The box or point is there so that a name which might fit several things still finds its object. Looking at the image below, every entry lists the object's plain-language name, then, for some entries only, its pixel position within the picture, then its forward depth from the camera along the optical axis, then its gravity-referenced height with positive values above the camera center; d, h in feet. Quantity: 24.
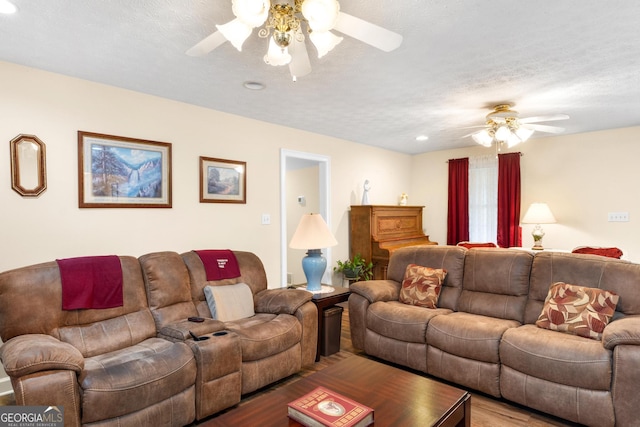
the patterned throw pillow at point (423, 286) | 10.46 -2.30
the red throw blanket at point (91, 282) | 7.63 -1.58
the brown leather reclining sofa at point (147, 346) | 5.81 -2.82
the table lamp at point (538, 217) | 15.78 -0.28
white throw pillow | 9.40 -2.50
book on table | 4.74 -2.82
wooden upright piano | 16.92 -1.12
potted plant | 16.69 -2.76
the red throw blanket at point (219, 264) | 10.02 -1.54
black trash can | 10.57 -3.65
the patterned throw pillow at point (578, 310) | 7.71 -2.28
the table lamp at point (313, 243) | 10.84 -0.98
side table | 10.26 -2.71
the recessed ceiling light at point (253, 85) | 9.73 +3.56
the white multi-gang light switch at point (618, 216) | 15.14 -0.26
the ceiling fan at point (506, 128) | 11.51 +2.86
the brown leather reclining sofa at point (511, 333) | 6.79 -2.88
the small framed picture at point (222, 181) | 12.05 +1.10
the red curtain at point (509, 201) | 17.79 +0.51
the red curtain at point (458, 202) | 19.52 +0.51
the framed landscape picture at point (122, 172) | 9.53 +1.16
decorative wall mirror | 8.46 +1.14
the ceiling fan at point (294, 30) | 4.76 +2.72
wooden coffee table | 5.10 -3.02
